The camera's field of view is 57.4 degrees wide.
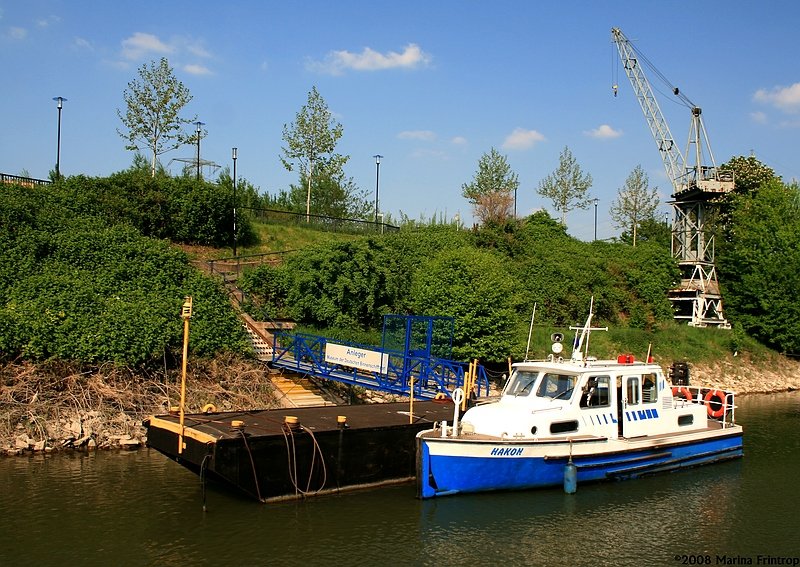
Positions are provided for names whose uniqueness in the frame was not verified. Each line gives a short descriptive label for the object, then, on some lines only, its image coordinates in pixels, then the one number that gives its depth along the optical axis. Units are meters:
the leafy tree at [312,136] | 49.59
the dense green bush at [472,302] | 30.73
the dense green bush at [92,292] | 21.81
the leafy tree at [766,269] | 47.75
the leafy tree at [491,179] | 63.03
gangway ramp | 22.94
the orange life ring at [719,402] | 23.08
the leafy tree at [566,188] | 67.81
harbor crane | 51.12
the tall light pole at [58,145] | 42.38
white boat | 16.38
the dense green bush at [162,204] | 35.50
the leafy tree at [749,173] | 63.59
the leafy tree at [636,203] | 70.62
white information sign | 22.98
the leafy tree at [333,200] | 58.12
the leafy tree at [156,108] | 44.25
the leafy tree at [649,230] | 69.79
